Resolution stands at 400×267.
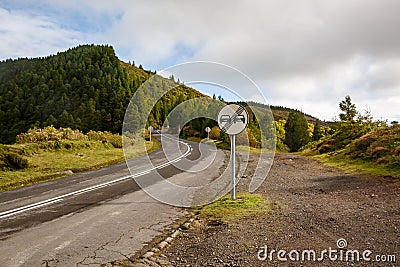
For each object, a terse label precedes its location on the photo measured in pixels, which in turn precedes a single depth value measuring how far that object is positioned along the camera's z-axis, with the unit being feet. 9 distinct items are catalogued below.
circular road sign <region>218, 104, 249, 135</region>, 27.12
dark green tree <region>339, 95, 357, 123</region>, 96.99
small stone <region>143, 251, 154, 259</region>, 17.40
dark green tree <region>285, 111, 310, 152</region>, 234.99
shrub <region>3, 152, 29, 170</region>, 50.88
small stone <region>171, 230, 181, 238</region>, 20.81
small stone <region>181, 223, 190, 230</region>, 22.55
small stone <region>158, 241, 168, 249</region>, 18.84
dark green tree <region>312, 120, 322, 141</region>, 233.31
